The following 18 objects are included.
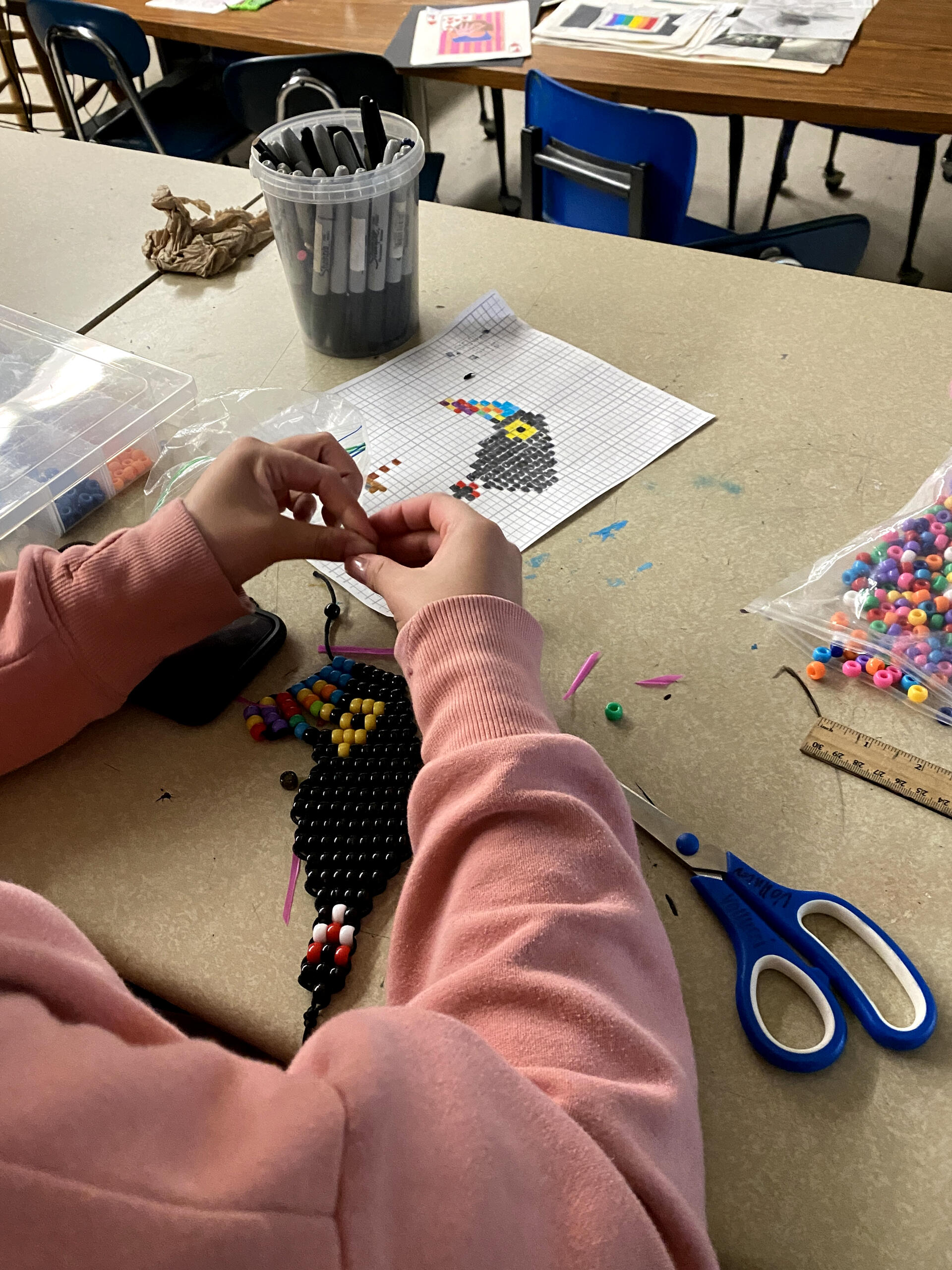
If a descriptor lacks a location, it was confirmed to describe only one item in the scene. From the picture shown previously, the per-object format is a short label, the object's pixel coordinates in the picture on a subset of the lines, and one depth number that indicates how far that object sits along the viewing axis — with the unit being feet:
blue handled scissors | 1.50
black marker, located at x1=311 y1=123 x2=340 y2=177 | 2.77
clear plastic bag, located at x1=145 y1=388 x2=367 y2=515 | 2.68
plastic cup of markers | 2.68
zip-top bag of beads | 2.02
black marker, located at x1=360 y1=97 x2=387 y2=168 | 2.67
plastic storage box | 2.47
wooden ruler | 1.84
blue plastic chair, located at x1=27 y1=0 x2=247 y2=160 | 6.14
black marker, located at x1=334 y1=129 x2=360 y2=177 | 2.76
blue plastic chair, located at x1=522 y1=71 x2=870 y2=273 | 4.30
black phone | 2.09
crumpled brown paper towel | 3.40
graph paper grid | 2.56
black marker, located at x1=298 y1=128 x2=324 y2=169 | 2.76
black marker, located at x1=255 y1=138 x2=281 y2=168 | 2.78
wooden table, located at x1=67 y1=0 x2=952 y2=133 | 4.73
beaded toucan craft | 1.68
